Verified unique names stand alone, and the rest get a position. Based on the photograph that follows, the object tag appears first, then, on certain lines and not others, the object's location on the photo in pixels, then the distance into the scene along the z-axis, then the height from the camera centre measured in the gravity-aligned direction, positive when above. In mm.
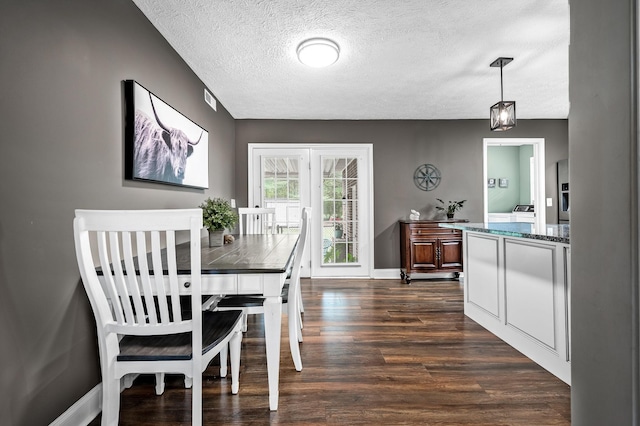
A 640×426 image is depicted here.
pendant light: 2873 +865
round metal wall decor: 4871 +491
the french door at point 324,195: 4801 +253
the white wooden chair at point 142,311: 1179 -387
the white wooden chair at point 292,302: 1953 -560
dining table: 1545 -332
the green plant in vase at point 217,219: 2430 -45
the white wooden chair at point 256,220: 3494 -82
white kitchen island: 1897 -551
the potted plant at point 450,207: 4695 +46
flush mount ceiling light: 2525 +1289
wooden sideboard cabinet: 4438 -527
